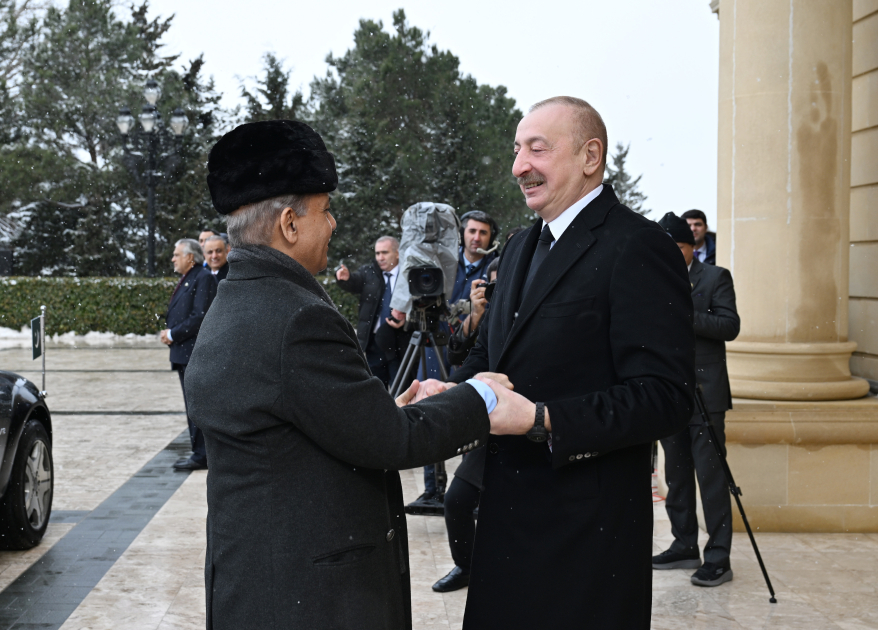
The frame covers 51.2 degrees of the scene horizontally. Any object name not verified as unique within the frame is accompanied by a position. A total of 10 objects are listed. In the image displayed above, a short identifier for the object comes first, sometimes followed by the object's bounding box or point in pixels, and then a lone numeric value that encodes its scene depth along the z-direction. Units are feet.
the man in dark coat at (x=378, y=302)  24.95
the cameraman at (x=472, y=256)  22.35
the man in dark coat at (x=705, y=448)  16.97
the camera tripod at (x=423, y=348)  20.56
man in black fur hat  6.37
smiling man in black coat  7.13
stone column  20.16
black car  17.63
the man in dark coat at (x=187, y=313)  26.05
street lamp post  63.57
